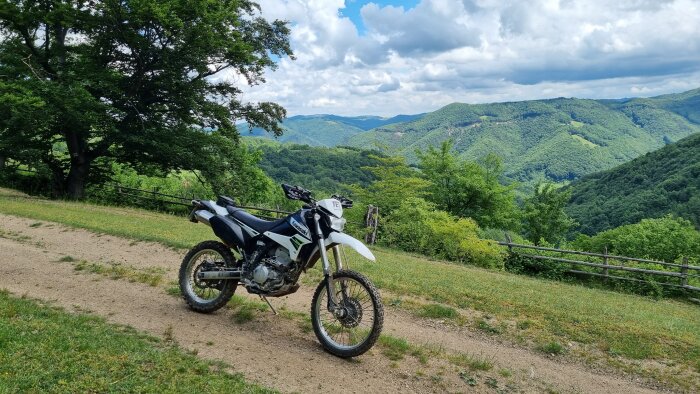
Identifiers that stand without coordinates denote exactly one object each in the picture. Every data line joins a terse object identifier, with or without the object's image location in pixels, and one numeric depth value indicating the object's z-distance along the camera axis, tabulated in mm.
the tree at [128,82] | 21062
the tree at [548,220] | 48562
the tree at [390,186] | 30250
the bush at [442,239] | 21203
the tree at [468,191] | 40156
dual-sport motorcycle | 5109
